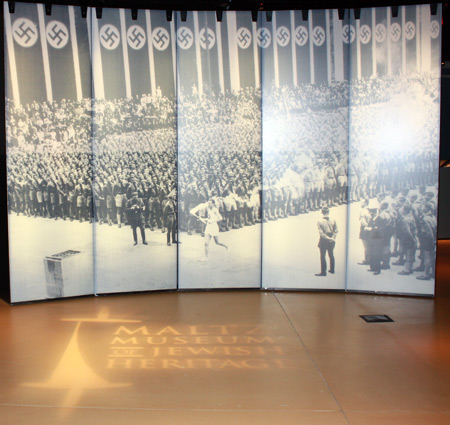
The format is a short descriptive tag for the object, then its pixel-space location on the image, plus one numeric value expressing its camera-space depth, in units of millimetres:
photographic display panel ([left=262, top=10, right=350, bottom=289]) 6375
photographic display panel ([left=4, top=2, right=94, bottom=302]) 5766
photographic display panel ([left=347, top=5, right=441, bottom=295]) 6117
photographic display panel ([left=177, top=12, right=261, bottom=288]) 6422
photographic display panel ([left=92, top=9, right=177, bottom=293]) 6215
